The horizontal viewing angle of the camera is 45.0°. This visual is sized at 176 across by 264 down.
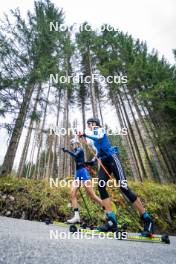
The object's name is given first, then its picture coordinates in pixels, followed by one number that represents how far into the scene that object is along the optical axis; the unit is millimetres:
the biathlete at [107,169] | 3797
